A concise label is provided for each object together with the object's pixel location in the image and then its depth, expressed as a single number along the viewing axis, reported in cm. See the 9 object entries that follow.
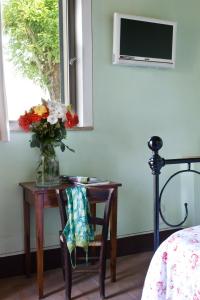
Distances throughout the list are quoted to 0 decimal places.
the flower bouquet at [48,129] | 229
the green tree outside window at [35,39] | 260
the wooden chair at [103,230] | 216
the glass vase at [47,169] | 236
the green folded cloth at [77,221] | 214
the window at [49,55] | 260
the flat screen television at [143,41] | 274
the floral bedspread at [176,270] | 122
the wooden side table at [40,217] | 222
